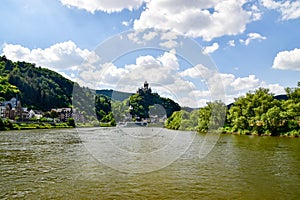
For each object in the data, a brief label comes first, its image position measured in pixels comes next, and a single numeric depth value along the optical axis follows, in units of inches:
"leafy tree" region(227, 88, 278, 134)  2475.4
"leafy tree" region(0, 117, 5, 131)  3029.3
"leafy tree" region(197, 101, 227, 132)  2942.9
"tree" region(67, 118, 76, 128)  4495.6
